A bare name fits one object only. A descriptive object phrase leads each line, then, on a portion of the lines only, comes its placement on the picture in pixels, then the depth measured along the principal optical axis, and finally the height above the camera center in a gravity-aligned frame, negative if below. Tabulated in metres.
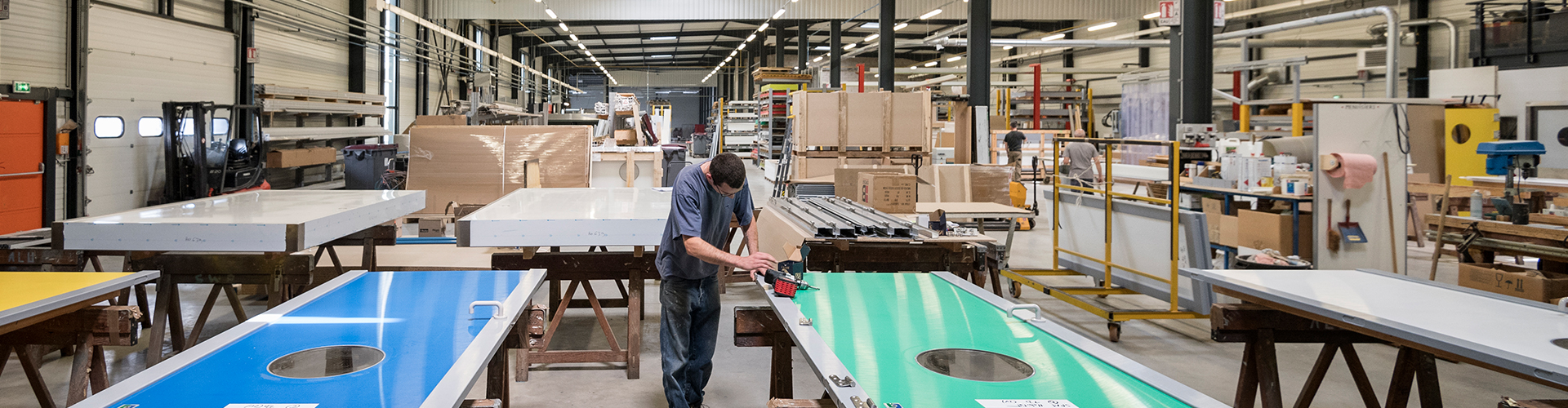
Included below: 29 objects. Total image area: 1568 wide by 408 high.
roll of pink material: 6.21 +0.13
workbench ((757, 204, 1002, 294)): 4.89 -0.40
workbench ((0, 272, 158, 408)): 3.02 -0.50
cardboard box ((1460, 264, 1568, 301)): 5.41 -0.60
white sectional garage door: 10.11 +1.27
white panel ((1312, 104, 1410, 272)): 6.40 +0.00
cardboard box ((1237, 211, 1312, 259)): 6.69 -0.36
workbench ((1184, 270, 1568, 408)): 2.51 -0.44
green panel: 2.23 -0.50
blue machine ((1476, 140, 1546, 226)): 5.96 +0.17
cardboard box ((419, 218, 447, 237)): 7.73 -0.41
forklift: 11.05 +0.33
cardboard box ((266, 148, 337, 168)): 13.21 +0.38
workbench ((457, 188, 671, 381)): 4.46 -0.29
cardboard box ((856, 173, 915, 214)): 7.08 -0.06
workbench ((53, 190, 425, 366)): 4.26 -0.28
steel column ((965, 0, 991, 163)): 12.59 +1.90
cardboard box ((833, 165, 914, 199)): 8.23 +0.04
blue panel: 2.12 -0.48
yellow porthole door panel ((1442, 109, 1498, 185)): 10.56 +0.63
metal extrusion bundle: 5.07 -0.23
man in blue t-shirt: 3.68 -0.36
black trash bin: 13.97 +0.23
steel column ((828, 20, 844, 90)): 19.44 +3.07
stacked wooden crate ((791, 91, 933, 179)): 10.64 +0.71
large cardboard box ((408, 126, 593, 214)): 9.53 +0.21
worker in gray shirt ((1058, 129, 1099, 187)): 11.12 +0.34
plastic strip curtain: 15.71 +1.43
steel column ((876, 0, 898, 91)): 15.44 +2.57
